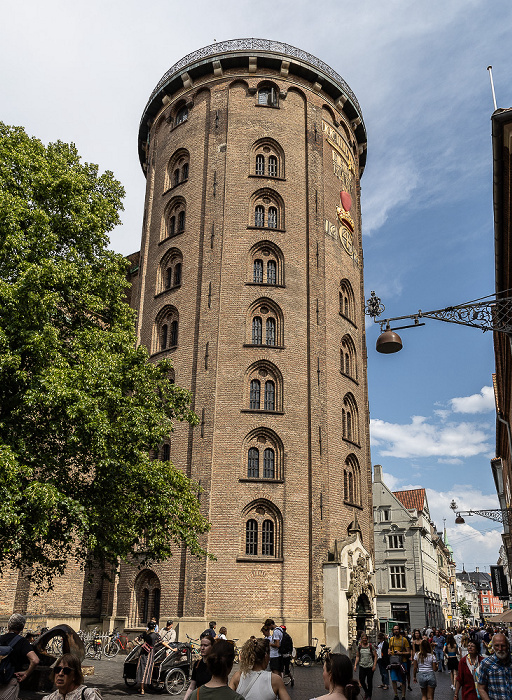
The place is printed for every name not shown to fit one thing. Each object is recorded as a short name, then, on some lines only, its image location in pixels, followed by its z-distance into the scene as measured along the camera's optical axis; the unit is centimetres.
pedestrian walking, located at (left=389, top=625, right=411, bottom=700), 1405
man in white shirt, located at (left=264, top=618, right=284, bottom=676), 1296
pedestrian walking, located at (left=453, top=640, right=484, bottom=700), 809
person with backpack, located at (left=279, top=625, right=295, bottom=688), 1447
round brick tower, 2488
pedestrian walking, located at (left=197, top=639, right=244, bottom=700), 441
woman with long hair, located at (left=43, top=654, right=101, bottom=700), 433
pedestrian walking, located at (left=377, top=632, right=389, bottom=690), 1628
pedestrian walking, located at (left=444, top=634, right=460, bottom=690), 1788
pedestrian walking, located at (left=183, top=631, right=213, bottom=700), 630
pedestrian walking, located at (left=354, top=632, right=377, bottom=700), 1265
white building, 5241
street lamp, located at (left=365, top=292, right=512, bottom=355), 943
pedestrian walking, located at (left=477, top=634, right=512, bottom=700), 643
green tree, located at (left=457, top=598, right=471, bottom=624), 10656
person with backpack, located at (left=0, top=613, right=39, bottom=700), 678
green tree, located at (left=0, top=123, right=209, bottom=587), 1263
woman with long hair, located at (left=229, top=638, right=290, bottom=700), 515
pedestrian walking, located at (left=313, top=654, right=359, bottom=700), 439
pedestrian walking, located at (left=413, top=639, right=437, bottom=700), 1116
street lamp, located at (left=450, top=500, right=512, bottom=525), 2570
